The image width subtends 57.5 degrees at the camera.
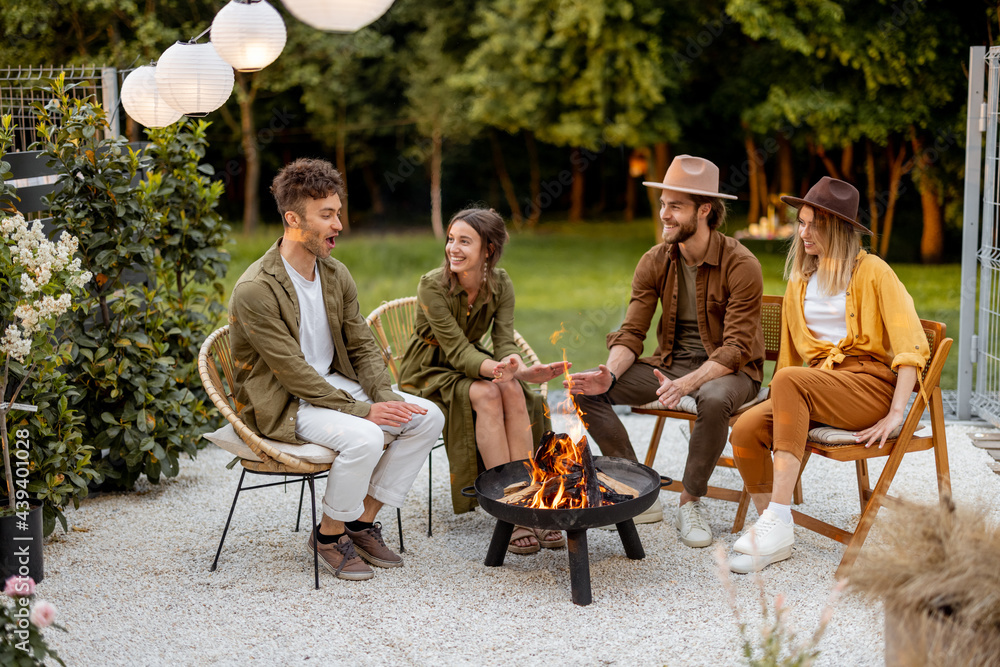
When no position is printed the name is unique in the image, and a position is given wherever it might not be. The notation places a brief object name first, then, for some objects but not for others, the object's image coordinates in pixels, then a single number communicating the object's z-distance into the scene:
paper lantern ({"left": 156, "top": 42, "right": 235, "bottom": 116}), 3.67
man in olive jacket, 3.47
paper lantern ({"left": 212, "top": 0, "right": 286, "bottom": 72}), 3.43
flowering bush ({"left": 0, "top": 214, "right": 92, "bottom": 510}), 3.13
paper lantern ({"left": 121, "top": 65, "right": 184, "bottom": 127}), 3.96
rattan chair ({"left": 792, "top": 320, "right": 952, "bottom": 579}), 3.41
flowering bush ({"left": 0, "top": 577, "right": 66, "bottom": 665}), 2.30
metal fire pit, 3.22
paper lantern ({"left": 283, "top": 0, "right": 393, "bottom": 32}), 2.53
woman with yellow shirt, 3.50
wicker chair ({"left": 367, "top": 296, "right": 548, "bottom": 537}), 4.35
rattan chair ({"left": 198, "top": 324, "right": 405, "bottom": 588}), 3.38
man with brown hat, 3.86
